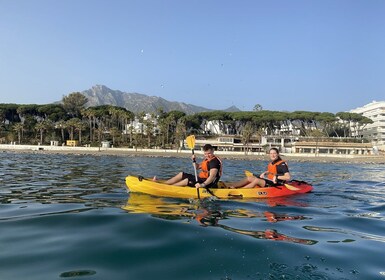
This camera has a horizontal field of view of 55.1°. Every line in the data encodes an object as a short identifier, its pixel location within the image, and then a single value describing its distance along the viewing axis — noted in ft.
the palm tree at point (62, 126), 361.59
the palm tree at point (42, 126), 351.25
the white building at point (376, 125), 449.48
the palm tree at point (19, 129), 348.59
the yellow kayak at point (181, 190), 40.06
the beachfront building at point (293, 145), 377.50
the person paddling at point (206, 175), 40.73
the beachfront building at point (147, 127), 349.33
